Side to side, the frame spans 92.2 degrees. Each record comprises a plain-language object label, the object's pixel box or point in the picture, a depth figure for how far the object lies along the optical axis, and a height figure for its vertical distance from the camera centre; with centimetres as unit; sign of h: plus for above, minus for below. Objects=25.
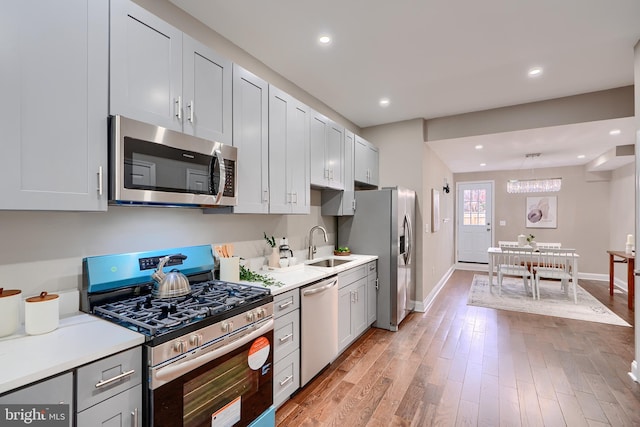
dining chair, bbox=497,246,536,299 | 512 -79
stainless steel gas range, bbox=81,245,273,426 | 131 -59
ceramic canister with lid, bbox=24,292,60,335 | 126 -42
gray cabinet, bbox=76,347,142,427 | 109 -67
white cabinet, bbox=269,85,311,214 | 249 +52
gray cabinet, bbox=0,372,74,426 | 93 -57
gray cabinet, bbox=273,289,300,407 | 210 -93
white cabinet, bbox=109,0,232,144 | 149 +76
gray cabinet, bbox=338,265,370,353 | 296 -93
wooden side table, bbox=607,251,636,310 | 459 -85
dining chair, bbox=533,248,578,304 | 489 -80
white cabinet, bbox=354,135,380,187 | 402 +72
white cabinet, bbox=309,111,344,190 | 305 +67
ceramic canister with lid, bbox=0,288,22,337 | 123 -39
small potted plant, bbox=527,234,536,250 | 568 -48
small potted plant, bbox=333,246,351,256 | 378 -45
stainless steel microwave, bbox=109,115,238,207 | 145 +26
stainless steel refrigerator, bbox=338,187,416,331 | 370 -30
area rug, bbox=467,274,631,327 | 425 -137
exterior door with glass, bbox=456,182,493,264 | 794 -12
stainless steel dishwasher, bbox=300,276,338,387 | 238 -92
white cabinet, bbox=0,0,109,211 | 115 +45
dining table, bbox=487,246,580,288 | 546 -72
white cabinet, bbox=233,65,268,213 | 217 +56
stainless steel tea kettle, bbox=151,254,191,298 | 174 -40
